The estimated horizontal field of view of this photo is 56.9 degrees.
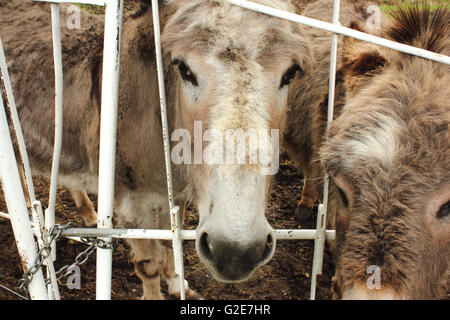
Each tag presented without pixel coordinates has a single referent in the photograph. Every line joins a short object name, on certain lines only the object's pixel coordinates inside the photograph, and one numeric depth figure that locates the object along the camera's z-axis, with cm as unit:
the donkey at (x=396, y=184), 68
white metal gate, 68
